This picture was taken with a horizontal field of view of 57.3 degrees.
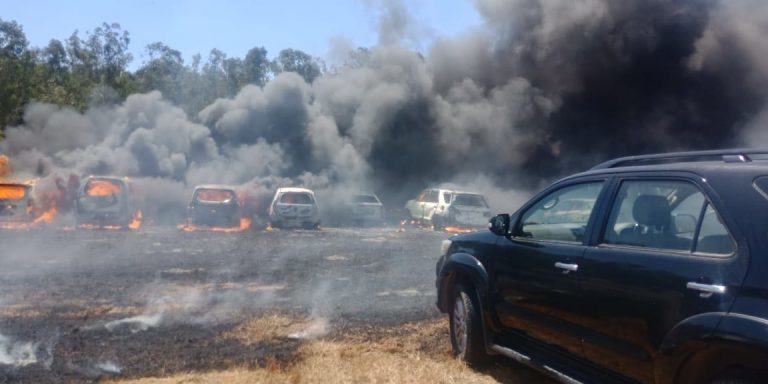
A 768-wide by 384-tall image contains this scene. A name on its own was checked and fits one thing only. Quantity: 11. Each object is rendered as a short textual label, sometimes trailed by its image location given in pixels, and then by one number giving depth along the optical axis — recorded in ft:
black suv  10.34
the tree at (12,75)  121.19
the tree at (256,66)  190.60
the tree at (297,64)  197.77
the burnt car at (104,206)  65.51
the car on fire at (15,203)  63.77
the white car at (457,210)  75.72
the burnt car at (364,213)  82.89
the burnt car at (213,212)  68.74
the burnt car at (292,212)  73.56
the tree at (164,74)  162.91
